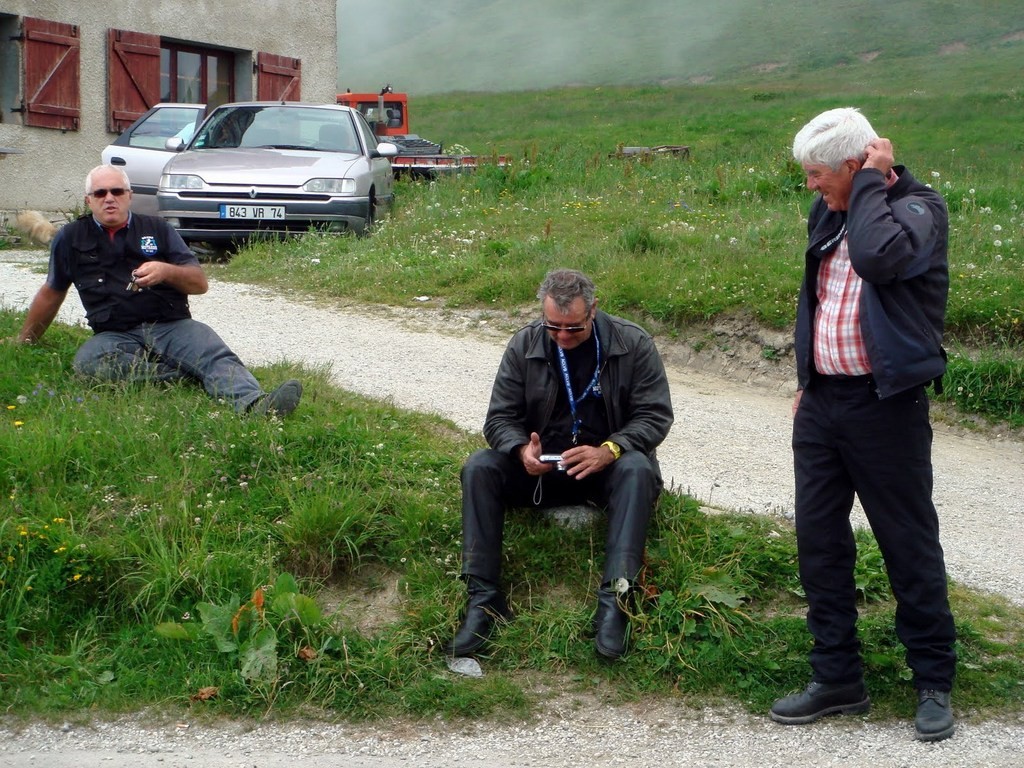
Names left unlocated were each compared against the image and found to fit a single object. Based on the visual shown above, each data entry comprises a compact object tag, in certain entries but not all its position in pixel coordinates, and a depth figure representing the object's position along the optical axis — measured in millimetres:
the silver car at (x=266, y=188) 12305
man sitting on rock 4949
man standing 3971
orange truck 19861
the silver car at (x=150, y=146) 14672
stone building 17656
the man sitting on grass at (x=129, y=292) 6723
